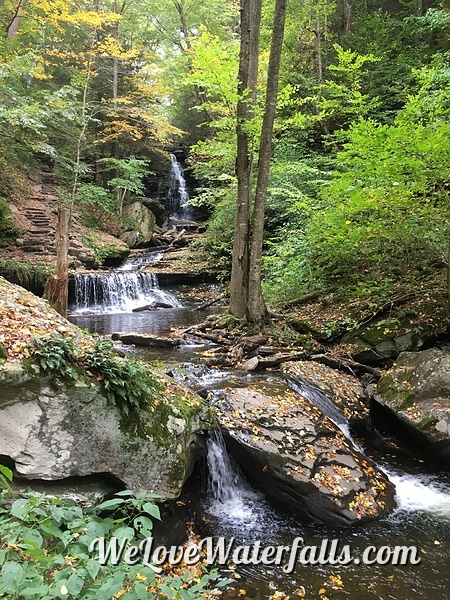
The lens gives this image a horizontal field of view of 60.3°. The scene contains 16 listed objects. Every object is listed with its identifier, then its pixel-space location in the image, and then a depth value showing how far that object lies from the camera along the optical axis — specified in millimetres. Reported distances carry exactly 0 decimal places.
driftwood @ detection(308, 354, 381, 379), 7090
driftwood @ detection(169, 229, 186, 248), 18859
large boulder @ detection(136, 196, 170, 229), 21172
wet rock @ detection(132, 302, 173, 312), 13055
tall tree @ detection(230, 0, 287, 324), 7309
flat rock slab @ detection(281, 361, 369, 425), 6086
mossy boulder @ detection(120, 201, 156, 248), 18625
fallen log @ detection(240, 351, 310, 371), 6849
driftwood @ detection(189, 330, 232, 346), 8211
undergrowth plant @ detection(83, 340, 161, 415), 3643
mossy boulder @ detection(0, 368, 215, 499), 3234
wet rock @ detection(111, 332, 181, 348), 8359
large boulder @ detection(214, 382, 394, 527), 4219
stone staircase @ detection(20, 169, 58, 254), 14336
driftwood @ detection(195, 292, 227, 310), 12742
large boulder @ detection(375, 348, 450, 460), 5109
